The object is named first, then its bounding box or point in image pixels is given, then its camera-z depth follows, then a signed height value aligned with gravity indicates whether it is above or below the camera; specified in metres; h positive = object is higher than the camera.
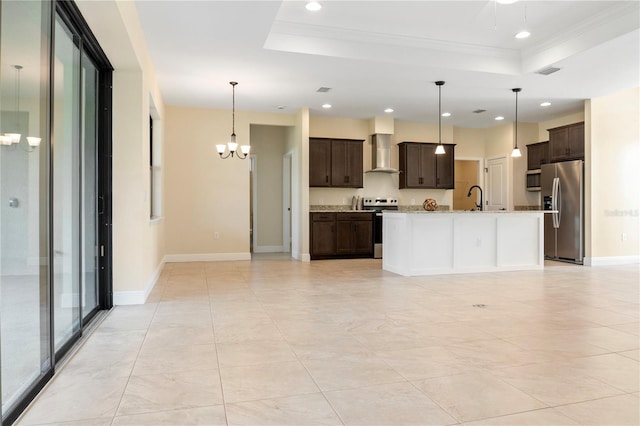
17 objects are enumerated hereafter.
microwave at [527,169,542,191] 8.91 +0.63
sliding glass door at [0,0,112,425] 1.97 +0.11
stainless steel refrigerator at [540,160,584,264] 7.39 +0.01
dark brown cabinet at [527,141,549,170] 8.61 +1.13
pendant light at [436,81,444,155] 6.26 +1.84
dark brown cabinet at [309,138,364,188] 8.22 +0.91
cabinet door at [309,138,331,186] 8.20 +0.93
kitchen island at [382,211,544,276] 6.15 -0.49
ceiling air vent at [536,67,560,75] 5.56 +1.84
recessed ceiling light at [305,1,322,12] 4.29 +2.08
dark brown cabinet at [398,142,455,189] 8.77 +0.90
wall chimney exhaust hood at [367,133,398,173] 8.53 +1.13
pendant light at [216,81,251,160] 6.71 +1.04
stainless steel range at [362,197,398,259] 8.33 +0.03
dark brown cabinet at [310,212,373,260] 8.03 -0.50
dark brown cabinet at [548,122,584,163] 7.44 +1.21
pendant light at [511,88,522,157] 6.61 +0.95
